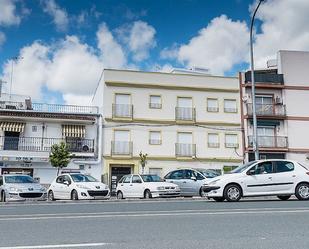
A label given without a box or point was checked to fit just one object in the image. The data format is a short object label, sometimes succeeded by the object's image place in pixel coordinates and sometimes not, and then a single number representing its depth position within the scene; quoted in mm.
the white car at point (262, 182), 9833
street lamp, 15471
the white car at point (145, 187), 13465
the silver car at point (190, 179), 14224
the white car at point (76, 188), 13020
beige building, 23591
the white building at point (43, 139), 22203
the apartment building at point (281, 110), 24913
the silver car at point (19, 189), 13530
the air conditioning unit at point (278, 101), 25538
